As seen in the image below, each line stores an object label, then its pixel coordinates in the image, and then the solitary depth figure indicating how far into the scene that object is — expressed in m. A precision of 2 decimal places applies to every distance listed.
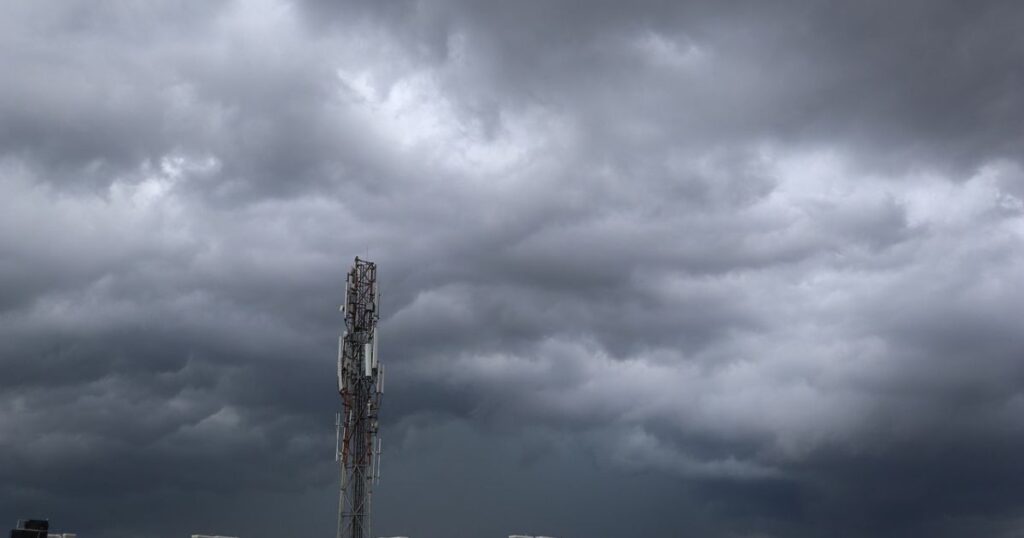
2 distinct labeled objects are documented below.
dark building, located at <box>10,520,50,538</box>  100.62
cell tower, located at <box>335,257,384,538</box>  109.19
